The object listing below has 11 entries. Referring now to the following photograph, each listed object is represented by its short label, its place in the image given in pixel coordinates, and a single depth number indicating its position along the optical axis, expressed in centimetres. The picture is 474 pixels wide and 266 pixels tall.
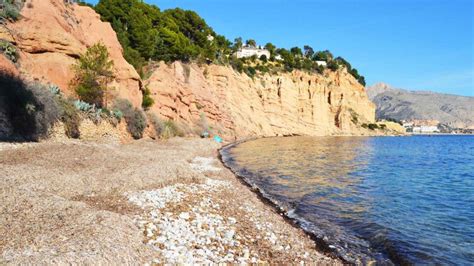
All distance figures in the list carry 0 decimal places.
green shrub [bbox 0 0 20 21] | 2036
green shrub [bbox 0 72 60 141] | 1513
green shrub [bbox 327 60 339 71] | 9256
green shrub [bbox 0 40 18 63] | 1774
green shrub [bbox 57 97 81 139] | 1824
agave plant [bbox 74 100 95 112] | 2030
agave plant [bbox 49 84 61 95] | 1848
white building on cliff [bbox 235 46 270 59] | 11225
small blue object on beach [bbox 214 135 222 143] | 4006
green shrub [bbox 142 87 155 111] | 3222
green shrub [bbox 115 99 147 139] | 2541
